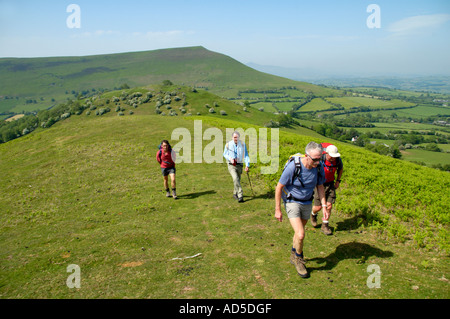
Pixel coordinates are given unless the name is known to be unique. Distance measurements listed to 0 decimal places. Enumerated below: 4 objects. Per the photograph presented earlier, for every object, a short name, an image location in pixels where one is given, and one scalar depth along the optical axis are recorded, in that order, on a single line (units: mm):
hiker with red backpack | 9570
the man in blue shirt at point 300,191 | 7094
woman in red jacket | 13977
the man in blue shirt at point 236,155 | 12922
